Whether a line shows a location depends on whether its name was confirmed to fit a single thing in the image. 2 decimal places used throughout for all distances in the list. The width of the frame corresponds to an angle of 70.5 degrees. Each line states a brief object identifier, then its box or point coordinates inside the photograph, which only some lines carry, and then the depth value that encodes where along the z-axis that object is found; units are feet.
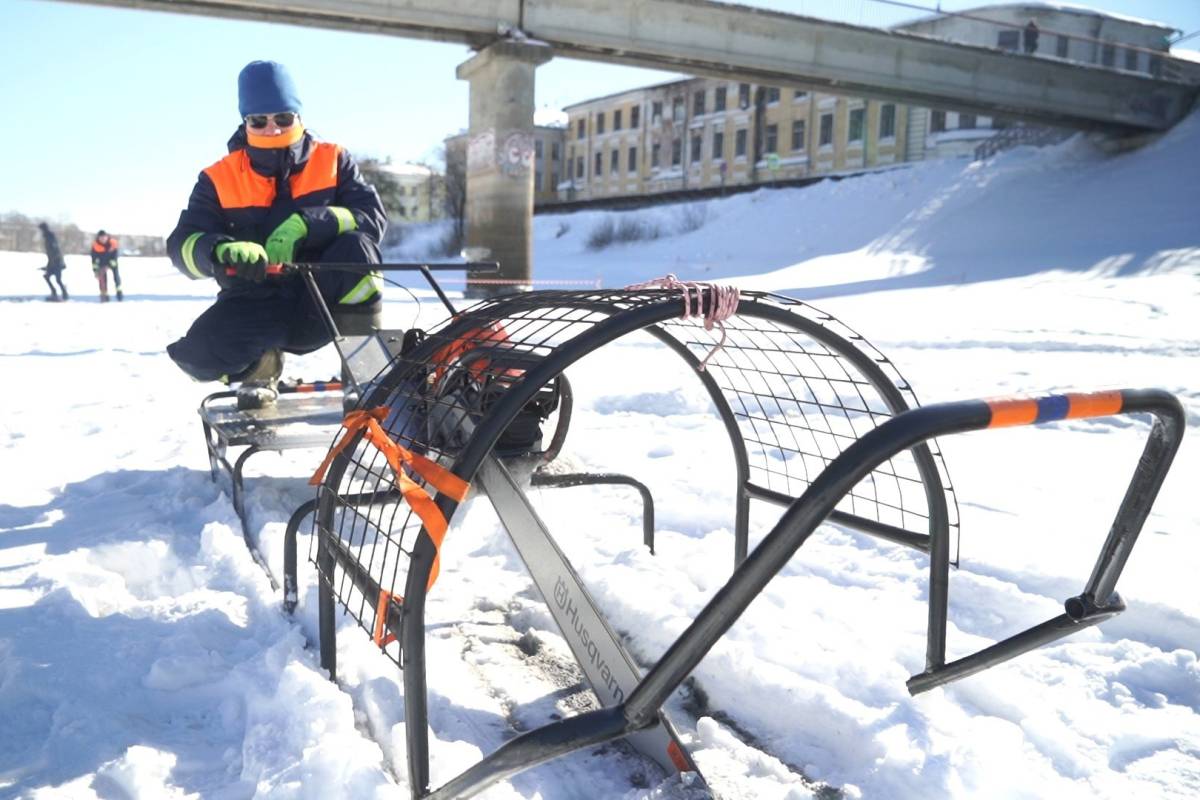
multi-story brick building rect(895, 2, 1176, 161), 109.50
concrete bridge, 48.75
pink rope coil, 5.57
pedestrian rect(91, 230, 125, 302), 52.03
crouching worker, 11.62
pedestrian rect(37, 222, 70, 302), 51.96
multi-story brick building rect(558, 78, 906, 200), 126.72
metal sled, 4.23
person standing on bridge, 92.38
